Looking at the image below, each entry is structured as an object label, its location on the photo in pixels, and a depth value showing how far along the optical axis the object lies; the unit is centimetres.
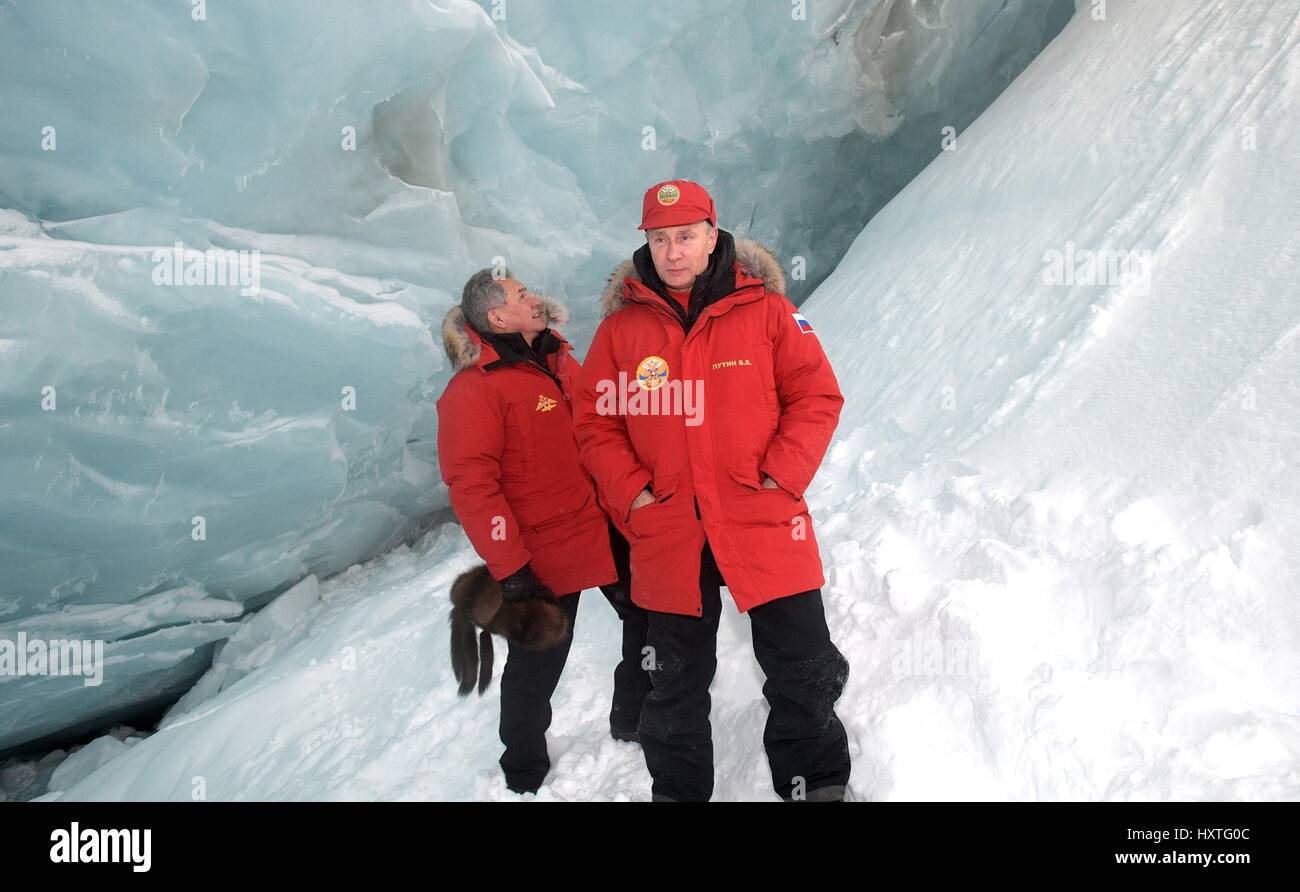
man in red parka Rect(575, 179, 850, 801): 192
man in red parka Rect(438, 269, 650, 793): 226
